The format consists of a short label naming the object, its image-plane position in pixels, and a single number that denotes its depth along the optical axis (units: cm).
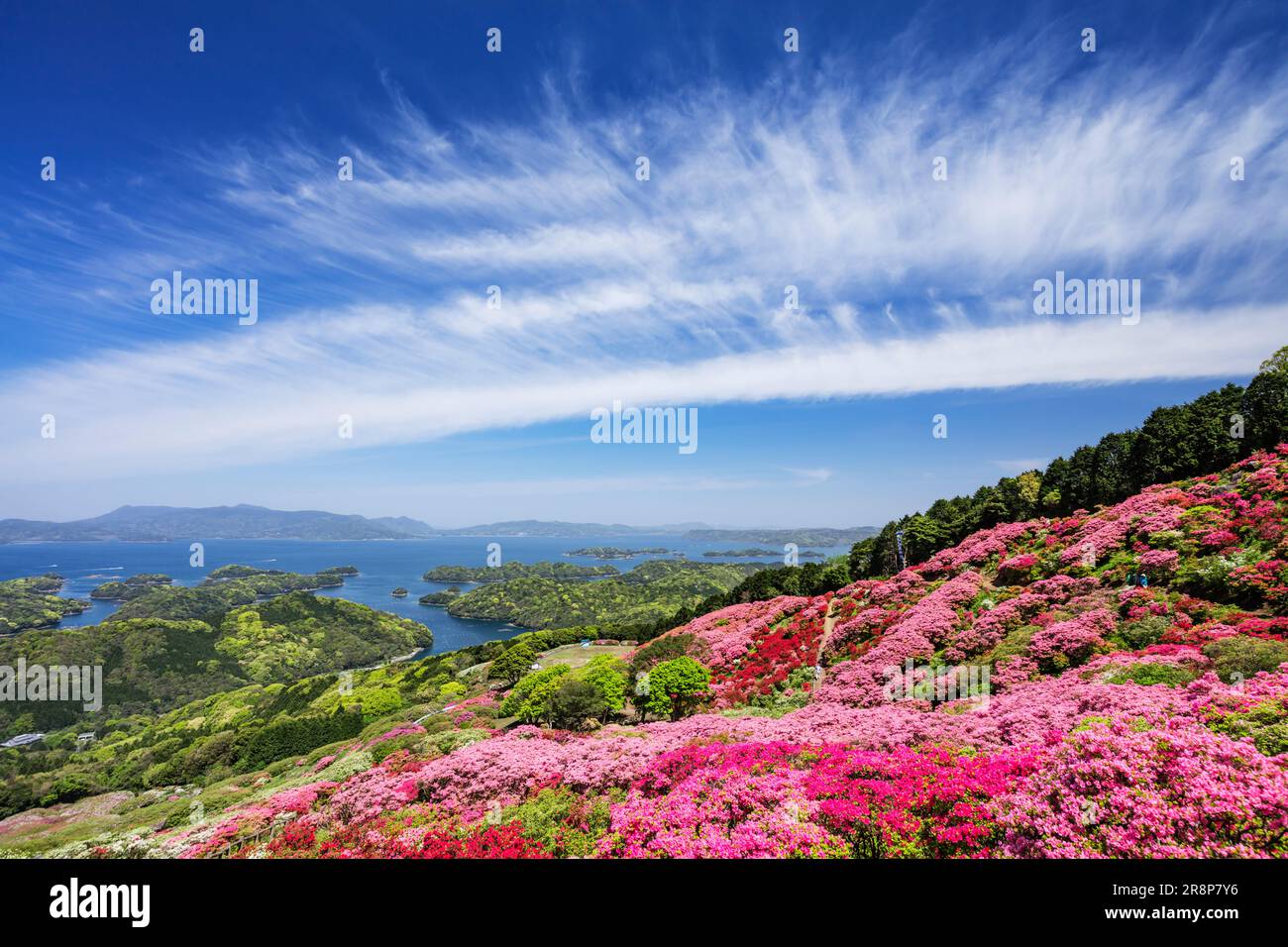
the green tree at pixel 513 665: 3347
